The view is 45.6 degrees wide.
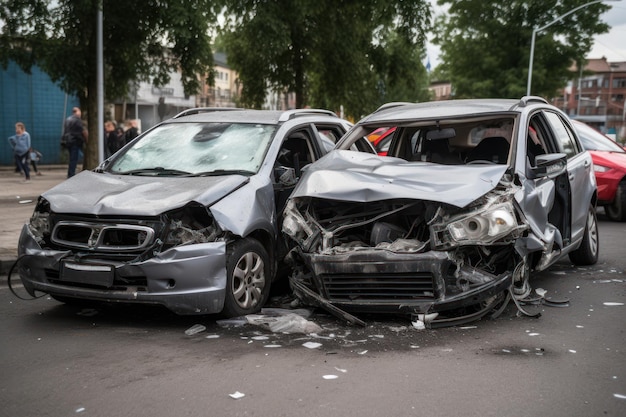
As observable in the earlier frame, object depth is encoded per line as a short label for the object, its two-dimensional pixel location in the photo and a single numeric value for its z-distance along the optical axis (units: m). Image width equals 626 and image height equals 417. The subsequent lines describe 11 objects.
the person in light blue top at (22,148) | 20.34
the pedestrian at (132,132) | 19.16
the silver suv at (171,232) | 5.52
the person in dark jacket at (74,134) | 18.69
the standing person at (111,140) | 20.19
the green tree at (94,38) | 15.84
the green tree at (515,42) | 44.44
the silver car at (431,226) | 5.43
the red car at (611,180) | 12.16
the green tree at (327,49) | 21.45
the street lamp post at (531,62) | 40.76
